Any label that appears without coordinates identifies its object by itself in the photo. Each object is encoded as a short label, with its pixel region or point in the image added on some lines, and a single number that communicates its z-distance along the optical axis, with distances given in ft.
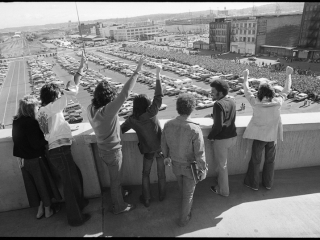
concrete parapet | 8.78
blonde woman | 7.39
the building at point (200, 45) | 197.24
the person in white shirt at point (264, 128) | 8.44
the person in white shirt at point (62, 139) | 7.32
